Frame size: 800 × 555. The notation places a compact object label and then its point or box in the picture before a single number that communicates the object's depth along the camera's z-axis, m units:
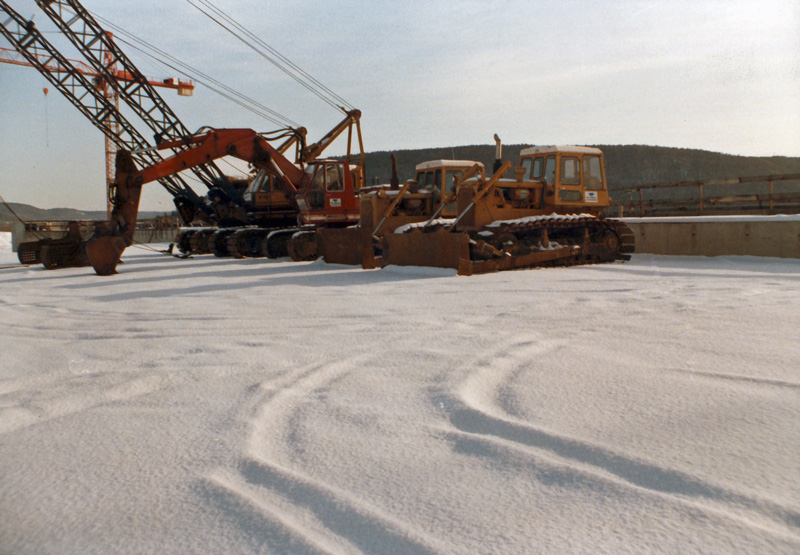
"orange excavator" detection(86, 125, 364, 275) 14.04
